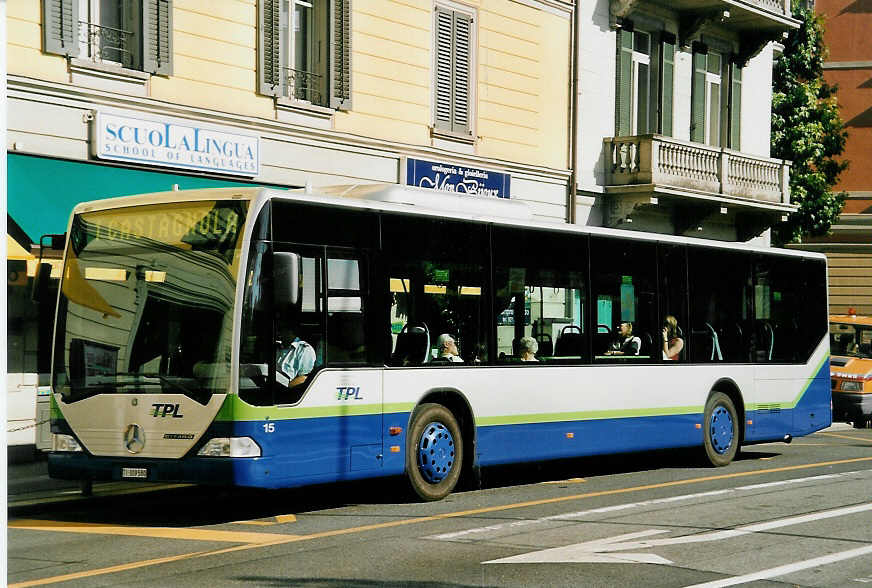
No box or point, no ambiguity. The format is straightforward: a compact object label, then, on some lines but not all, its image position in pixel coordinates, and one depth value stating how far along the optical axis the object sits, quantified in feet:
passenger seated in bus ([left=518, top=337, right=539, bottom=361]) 44.14
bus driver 35.17
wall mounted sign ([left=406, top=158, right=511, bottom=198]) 73.51
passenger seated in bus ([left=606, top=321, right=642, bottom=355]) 48.98
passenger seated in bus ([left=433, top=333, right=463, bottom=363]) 40.93
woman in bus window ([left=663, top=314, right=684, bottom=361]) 51.55
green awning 52.90
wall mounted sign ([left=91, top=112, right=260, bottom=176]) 55.98
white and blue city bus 34.42
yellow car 82.89
